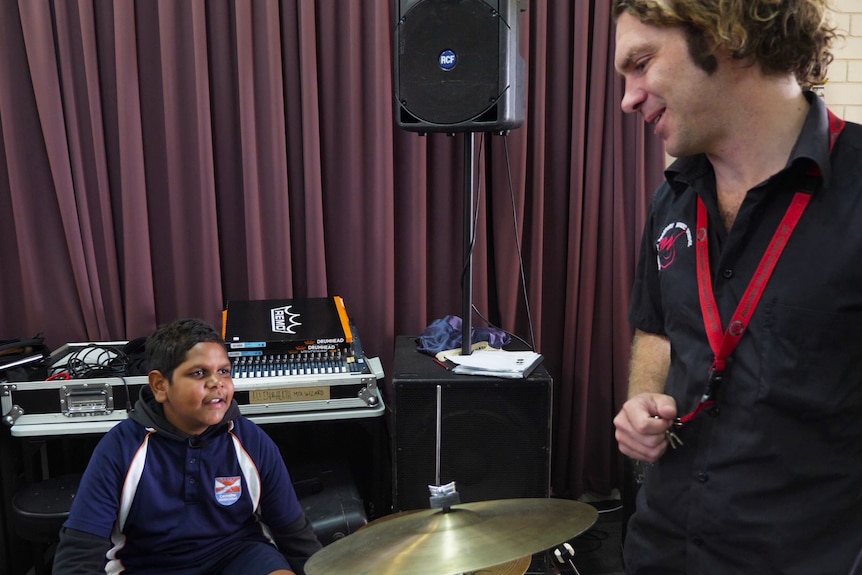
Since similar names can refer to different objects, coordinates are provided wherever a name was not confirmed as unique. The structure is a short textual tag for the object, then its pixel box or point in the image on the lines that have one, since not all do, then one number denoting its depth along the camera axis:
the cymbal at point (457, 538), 0.99
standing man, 0.94
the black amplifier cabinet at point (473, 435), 2.08
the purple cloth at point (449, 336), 2.32
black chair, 1.96
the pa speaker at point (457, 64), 1.98
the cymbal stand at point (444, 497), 1.10
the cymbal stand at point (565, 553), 1.57
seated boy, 1.71
